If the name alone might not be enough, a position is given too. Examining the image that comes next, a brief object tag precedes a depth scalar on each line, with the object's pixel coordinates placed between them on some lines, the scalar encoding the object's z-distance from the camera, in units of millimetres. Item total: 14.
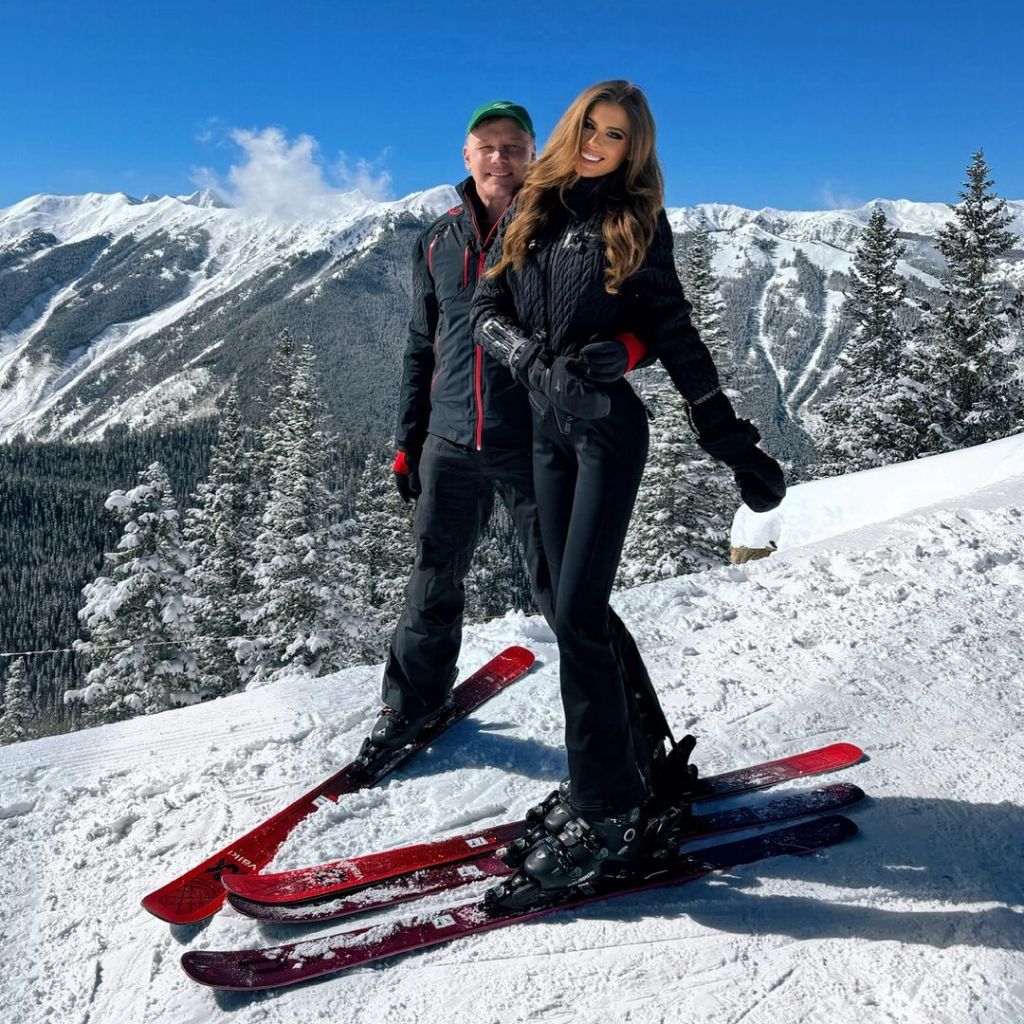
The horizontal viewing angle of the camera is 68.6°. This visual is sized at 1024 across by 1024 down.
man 2965
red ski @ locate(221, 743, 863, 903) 2584
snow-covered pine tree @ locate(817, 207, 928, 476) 19875
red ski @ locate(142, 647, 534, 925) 2578
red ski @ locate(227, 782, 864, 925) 2516
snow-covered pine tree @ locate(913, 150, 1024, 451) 19625
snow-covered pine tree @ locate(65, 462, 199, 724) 17922
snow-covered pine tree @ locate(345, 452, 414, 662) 21359
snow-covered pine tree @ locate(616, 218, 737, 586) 19016
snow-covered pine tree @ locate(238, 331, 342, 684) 19031
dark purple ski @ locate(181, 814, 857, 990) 2250
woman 2359
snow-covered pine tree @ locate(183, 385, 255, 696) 21078
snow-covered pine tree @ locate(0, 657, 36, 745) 36344
